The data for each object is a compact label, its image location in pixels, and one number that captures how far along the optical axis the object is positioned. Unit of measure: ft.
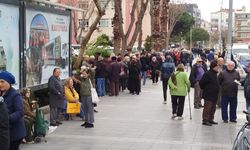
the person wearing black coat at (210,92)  43.19
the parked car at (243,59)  103.37
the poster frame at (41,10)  41.06
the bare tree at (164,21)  115.16
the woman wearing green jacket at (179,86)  45.14
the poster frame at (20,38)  40.16
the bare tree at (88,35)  63.80
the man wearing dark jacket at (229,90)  44.27
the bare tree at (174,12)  227.81
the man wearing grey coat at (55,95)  40.52
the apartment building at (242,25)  555.28
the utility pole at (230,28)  78.02
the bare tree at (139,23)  103.81
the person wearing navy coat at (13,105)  22.09
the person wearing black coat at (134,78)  68.97
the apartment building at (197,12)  536.83
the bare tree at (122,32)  92.12
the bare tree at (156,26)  107.24
